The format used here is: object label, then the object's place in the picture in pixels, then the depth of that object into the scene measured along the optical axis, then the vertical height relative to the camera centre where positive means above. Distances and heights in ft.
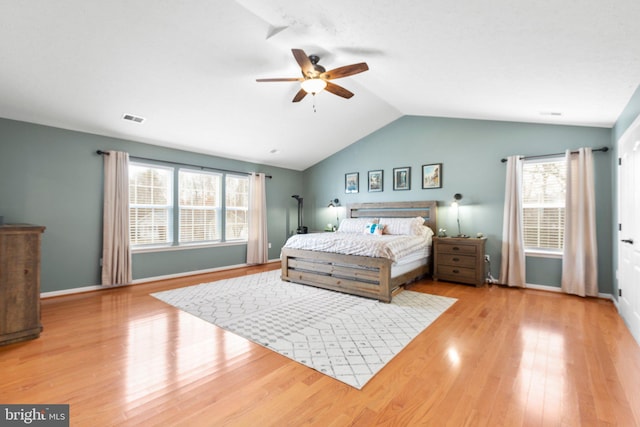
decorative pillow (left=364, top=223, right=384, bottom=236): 18.22 -0.82
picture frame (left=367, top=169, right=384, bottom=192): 21.33 +2.66
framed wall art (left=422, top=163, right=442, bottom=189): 18.69 +2.67
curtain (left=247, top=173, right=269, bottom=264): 21.86 -0.41
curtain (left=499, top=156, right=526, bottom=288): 15.42 -0.78
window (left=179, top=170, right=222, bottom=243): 18.61 +0.66
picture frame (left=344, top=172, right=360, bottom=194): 22.71 +2.68
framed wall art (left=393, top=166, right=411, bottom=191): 20.03 +2.65
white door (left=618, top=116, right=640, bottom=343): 9.14 -0.35
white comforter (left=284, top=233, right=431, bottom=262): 13.24 -1.41
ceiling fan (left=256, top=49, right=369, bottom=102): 9.61 +5.09
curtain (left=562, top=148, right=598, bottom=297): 13.51 -0.61
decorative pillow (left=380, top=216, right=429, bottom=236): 17.34 -0.61
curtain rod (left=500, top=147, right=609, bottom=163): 13.43 +3.17
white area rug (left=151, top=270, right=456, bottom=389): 7.93 -3.84
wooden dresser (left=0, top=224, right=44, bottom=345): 8.89 -2.16
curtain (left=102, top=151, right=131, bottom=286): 15.02 -0.37
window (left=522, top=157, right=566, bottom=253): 14.93 +0.72
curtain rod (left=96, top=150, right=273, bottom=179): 15.06 +3.23
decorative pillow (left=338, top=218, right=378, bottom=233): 19.80 -0.56
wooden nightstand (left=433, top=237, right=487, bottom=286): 15.75 -2.43
